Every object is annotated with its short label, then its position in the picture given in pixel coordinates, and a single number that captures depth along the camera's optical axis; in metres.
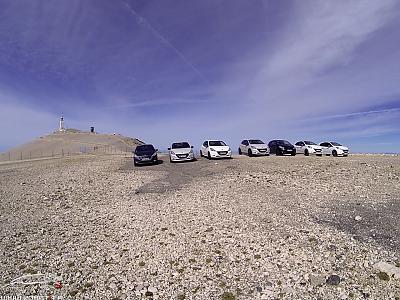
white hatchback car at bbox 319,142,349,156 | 33.66
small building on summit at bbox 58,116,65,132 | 111.74
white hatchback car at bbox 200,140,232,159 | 27.70
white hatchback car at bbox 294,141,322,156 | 35.22
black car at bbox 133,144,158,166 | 25.94
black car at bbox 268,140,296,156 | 32.44
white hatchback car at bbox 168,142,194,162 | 26.98
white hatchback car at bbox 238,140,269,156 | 30.59
